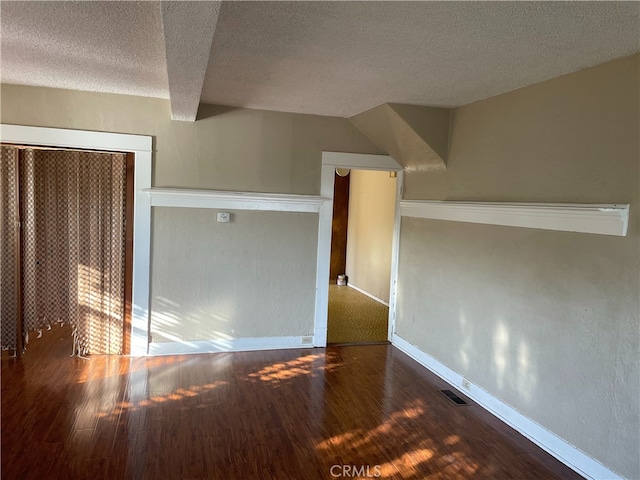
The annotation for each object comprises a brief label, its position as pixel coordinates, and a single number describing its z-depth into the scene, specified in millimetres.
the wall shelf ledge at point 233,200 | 4051
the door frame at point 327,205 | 4477
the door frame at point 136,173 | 3734
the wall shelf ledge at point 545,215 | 2412
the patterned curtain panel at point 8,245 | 3754
